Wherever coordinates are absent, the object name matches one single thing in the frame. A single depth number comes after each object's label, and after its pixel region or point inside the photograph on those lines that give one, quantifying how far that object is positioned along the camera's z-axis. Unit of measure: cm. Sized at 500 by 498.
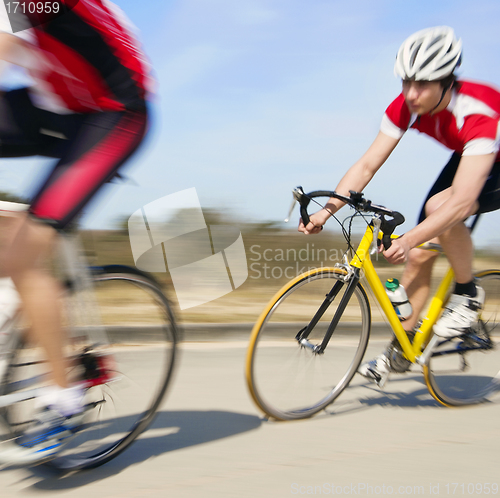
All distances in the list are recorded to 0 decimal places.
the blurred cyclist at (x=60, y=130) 199
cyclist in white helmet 285
